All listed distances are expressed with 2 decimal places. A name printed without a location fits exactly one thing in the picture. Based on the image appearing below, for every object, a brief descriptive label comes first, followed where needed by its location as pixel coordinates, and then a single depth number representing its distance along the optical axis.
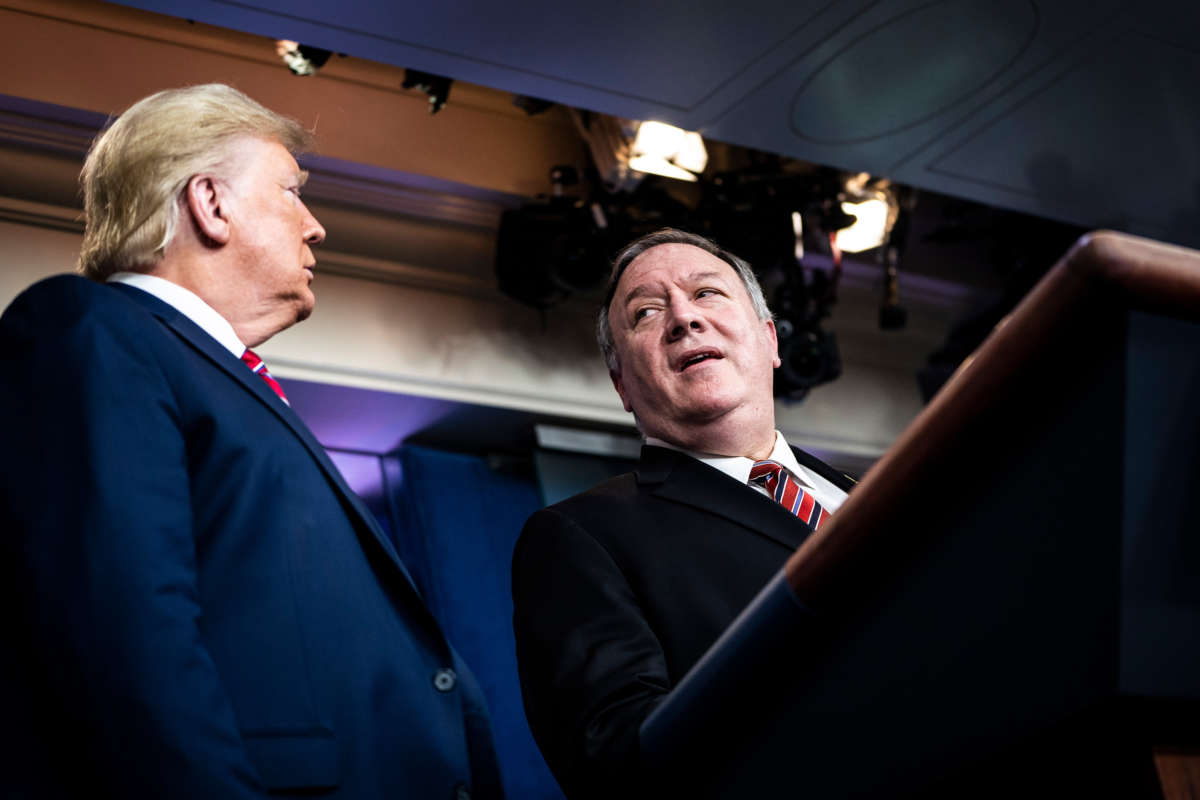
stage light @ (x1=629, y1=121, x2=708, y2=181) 3.68
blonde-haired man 0.96
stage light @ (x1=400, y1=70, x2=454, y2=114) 3.50
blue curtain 4.15
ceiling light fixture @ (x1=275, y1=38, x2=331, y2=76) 3.41
